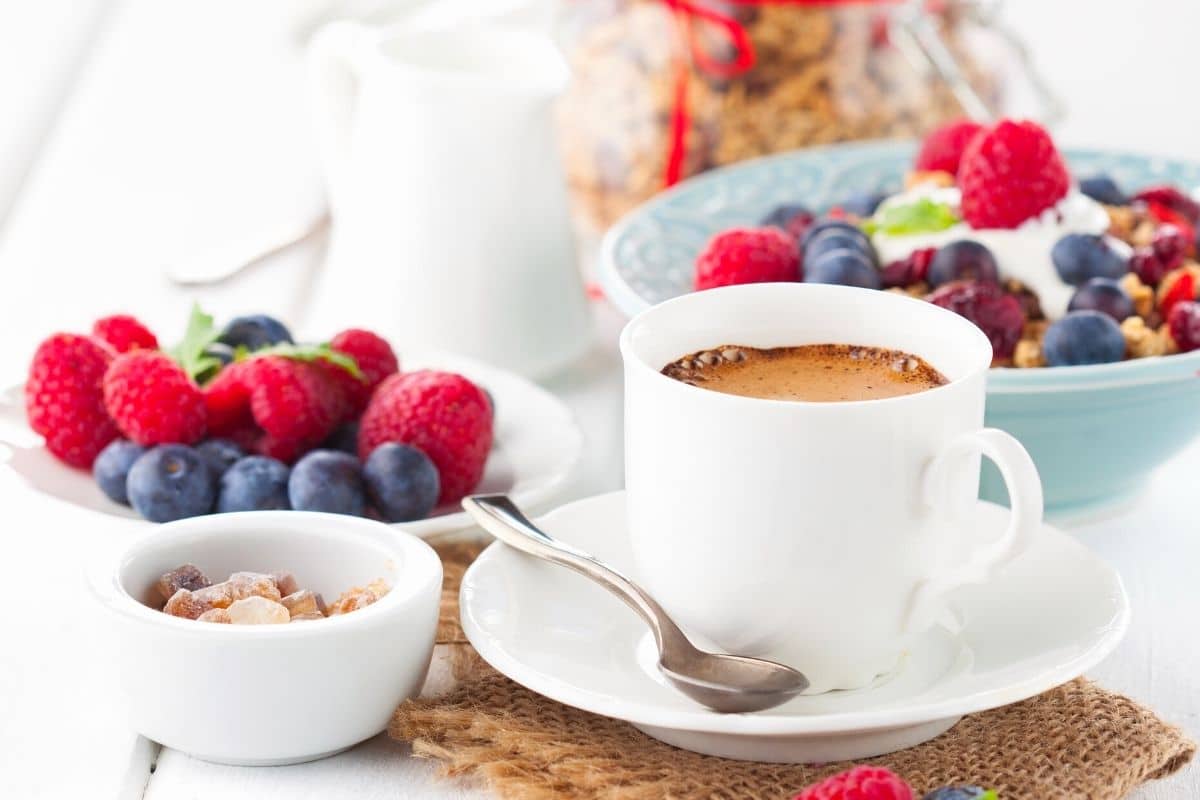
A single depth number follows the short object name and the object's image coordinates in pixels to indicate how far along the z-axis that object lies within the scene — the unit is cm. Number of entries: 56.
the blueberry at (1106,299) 81
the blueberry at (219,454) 78
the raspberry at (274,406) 78
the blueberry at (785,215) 87
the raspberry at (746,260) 82
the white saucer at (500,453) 78
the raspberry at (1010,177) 83
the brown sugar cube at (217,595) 70
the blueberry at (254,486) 77
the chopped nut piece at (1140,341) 80
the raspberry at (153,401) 78
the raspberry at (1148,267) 83
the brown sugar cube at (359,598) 71
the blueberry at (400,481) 77
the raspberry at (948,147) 88
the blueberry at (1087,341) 79
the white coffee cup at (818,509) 68
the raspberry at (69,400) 79
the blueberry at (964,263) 82
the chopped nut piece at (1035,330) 81
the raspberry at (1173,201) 87
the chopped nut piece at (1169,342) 81
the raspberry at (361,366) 80
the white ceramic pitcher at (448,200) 87
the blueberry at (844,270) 81
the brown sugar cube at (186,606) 70
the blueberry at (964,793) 66
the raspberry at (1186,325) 80
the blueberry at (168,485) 77
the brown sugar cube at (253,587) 71
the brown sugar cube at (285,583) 72
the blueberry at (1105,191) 87
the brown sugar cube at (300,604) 71
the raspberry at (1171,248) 83
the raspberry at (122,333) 82
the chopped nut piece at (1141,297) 82
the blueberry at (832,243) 83
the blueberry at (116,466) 78
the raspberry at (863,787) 65
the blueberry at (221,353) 81
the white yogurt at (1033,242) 82
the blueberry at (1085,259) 82
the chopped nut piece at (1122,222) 85
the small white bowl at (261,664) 69
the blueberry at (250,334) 82
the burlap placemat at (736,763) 69
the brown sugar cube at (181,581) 71
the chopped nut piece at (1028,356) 80
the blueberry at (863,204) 87
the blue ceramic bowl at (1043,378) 78
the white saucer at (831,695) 68
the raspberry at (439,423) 79
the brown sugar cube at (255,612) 70
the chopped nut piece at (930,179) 86
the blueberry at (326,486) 77
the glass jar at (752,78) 93
